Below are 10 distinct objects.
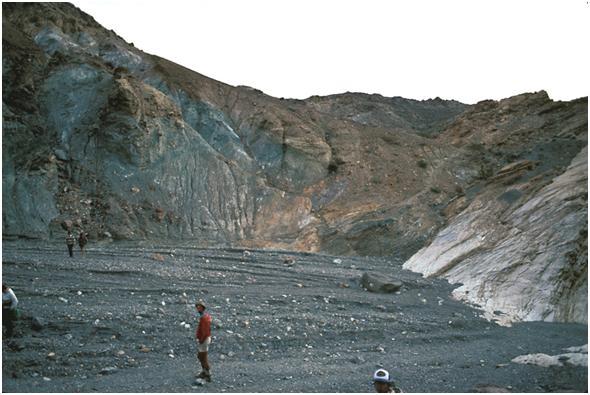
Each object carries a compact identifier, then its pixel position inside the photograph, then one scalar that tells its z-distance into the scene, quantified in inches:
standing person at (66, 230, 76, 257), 786.2
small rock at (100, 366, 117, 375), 386.3
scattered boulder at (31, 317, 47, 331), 447.5
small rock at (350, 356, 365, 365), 442.3
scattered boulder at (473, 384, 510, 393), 376.8
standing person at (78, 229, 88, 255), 819.4
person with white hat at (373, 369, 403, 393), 262.4
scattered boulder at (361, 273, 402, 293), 731.4
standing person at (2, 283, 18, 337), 420.8
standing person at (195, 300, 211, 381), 370.6
